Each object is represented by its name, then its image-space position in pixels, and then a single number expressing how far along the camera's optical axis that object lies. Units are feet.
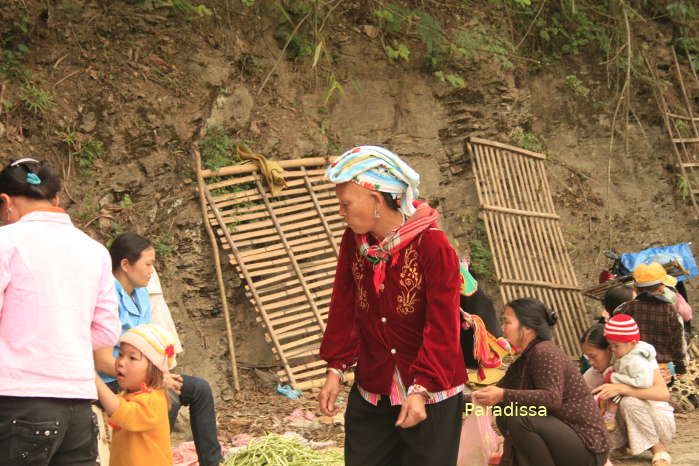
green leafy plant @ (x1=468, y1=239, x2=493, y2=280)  28.12
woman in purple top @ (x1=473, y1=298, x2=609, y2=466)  13.19
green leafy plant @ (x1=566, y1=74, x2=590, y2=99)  32.68
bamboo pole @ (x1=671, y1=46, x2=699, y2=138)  34.17
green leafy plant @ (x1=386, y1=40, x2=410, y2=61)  26.66
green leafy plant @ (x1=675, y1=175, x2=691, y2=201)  32.86
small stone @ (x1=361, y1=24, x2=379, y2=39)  27.17
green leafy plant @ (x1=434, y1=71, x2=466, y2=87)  27.02
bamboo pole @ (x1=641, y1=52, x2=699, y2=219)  33.22
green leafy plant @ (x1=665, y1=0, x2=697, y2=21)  32.91
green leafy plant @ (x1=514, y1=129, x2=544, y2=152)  30.09
